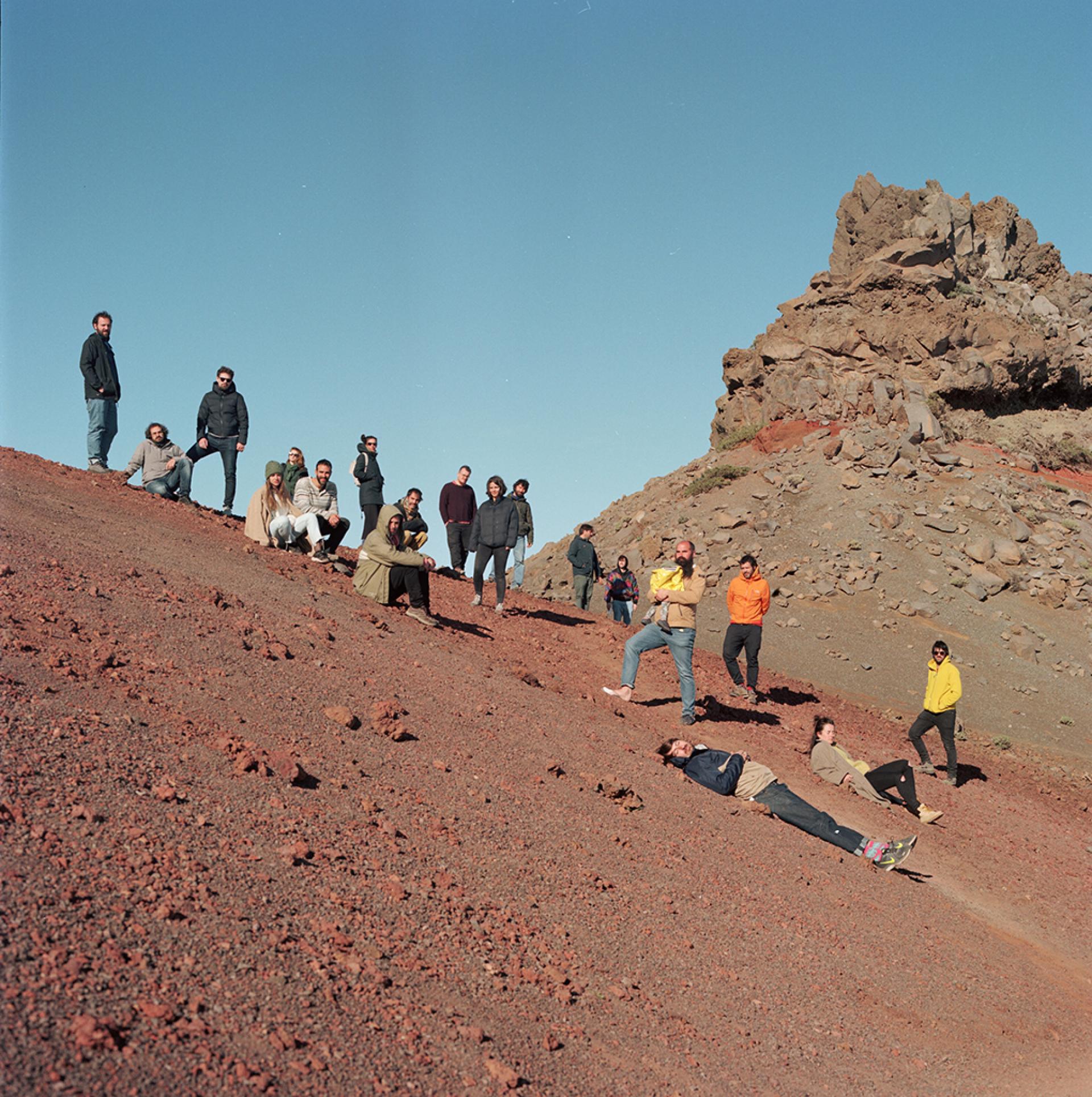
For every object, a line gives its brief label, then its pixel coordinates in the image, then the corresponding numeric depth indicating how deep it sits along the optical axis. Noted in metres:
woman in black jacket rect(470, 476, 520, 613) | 14.38
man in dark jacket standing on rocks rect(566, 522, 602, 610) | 19.64
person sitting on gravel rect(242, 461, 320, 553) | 14.16
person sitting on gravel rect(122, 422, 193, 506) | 14.18
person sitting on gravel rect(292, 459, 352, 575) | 13.91
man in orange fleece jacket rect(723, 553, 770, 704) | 13.33
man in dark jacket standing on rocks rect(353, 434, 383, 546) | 15.38
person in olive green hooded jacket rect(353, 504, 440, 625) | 12.55
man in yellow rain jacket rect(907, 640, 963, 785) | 13.14
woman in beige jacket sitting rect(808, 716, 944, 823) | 11.54
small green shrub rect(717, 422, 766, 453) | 36.03
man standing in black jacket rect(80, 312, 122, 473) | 12.91
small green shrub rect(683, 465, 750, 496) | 32.75
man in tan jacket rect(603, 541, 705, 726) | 11.46
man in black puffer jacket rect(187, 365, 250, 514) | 14.21
